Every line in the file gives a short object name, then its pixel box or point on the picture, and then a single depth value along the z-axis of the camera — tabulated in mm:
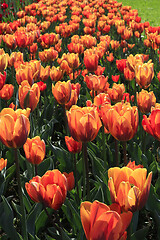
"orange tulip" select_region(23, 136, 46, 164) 1095
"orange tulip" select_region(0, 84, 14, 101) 1443
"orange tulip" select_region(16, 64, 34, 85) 1391
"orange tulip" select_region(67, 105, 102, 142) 1021
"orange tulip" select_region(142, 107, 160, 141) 1058
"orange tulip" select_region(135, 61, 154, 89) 1378
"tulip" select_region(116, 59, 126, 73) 1846
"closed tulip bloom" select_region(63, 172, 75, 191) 1114
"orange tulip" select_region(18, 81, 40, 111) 1231
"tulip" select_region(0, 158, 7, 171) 1163
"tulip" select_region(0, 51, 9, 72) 1500
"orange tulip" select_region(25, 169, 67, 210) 955
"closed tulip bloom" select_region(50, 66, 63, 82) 1539
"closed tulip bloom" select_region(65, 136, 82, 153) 1163
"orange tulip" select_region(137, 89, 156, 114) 1262
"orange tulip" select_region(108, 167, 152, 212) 887
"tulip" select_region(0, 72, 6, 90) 1342
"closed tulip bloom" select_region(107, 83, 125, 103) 1405
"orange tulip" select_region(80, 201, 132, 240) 815
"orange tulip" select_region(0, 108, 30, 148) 994
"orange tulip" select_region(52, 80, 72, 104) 1265
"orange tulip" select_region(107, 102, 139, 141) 1041
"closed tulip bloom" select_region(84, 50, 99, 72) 1498
